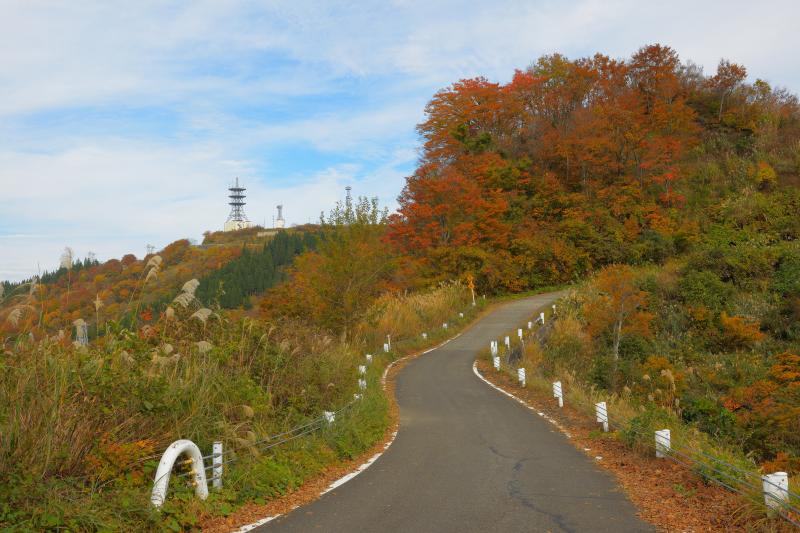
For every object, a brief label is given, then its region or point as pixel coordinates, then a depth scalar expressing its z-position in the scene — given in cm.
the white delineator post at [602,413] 1164
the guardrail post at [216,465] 670
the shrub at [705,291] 2988
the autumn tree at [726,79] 5653
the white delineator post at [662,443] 881
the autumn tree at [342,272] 2366
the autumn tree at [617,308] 2295
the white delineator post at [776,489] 582
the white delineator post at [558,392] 1538
